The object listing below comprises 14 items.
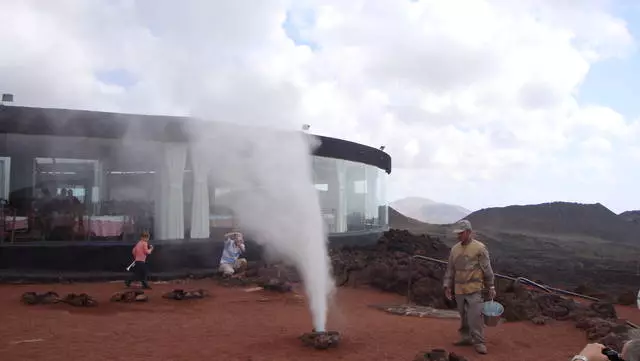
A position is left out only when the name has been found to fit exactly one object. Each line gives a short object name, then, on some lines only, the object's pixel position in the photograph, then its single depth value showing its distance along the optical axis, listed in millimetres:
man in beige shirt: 7715
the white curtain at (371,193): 22719
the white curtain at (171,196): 15930
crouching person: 15070
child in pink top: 12797
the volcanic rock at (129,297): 11367
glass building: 14906
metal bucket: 8281
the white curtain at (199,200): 16234
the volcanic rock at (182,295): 11929
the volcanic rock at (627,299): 14320
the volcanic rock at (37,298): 10750
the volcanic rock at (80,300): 10688
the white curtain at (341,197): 20453
